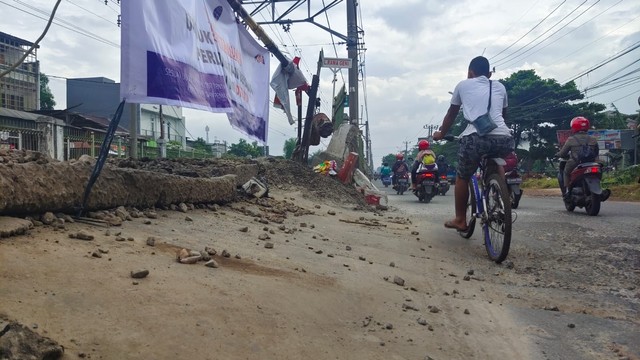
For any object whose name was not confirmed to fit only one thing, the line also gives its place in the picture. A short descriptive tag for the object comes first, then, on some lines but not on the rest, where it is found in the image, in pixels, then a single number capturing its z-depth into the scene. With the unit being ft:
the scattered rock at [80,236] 8.04
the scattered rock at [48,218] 8.31
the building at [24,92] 88.38
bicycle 12.53
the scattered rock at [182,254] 8.26
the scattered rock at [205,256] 8.54
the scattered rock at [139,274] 6.84
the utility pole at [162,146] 58.93
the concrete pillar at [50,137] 41.29
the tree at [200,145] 154.10
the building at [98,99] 157.79
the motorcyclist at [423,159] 36.17
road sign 43.88
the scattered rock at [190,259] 8.13
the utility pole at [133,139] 31.26
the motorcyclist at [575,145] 23.48
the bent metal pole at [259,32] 16.31
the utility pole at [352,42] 56.95
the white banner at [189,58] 9.00
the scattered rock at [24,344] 4.47
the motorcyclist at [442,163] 50.94
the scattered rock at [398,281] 10.02
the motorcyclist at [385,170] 84.43
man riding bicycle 13.97
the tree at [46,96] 128.67
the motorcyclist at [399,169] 50.52
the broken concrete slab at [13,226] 7.15
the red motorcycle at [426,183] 34.71
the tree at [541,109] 114.42
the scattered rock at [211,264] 8.21
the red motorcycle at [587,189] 22.11
